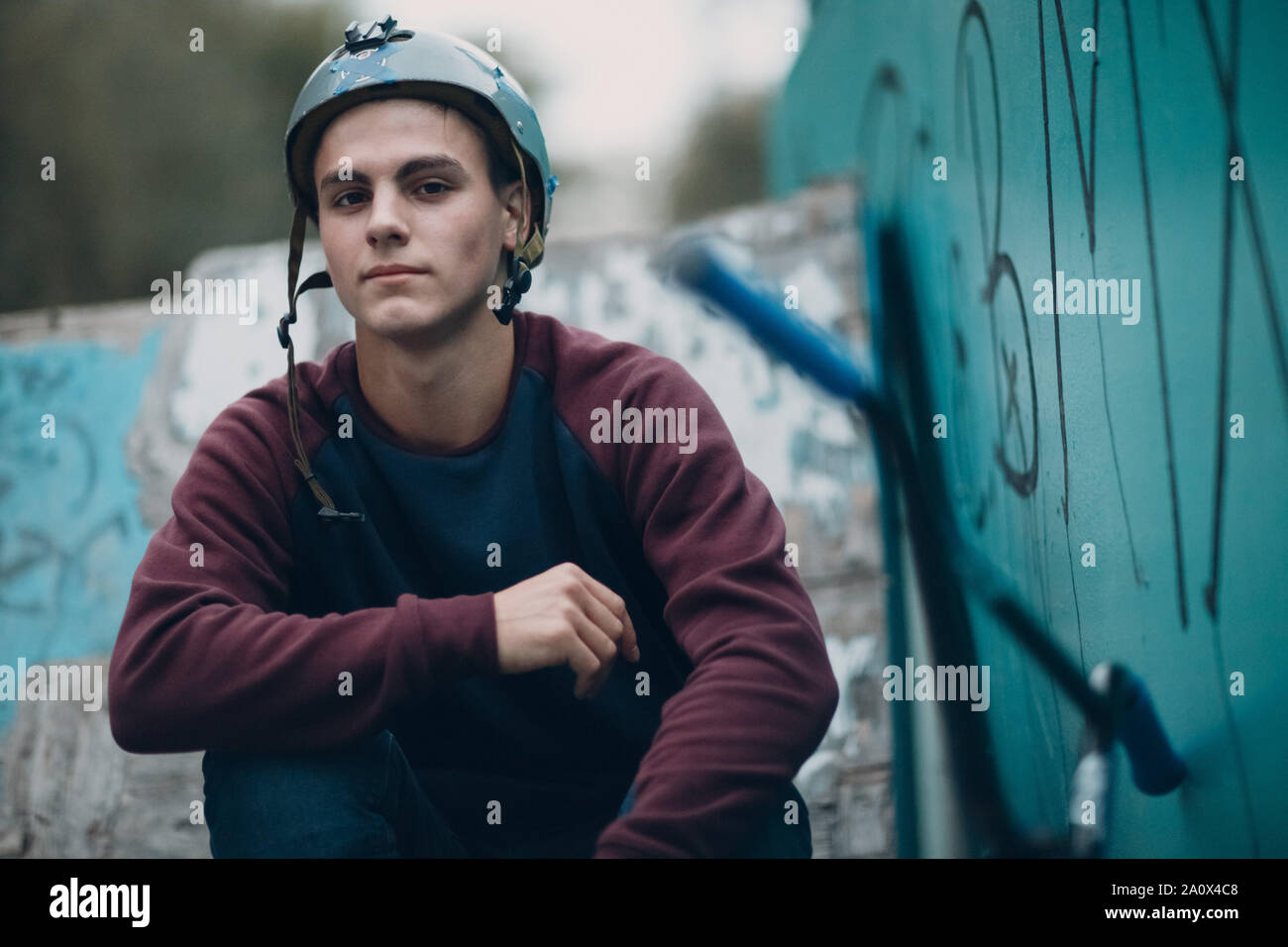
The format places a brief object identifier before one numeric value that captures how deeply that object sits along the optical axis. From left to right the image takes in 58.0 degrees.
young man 1.93
